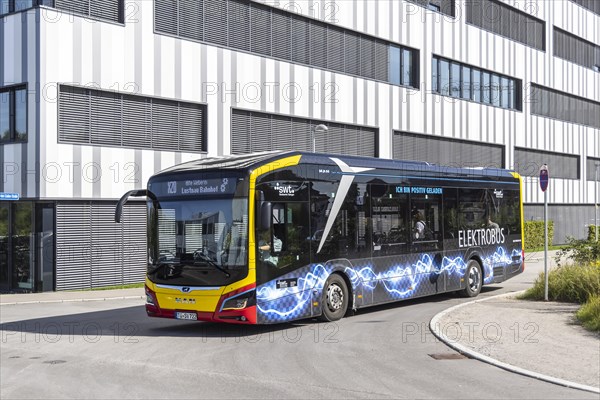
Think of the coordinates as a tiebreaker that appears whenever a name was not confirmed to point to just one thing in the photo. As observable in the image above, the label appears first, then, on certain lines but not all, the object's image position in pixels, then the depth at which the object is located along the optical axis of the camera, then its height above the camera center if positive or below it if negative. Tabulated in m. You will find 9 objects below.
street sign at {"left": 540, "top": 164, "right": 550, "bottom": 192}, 16.30 +0.49
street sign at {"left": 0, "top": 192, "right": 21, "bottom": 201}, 21.67 +0.15
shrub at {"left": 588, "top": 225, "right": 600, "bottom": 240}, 19.77 -0.99
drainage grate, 10.24 -2.15
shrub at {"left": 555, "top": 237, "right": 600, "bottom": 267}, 18.46 -1.27
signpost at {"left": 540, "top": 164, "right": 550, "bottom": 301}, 15.95 +0.35
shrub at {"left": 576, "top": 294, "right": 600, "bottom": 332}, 11.99 -1.93
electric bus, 12.30 -0.65
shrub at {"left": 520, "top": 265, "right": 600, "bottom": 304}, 15.34 -1.77
